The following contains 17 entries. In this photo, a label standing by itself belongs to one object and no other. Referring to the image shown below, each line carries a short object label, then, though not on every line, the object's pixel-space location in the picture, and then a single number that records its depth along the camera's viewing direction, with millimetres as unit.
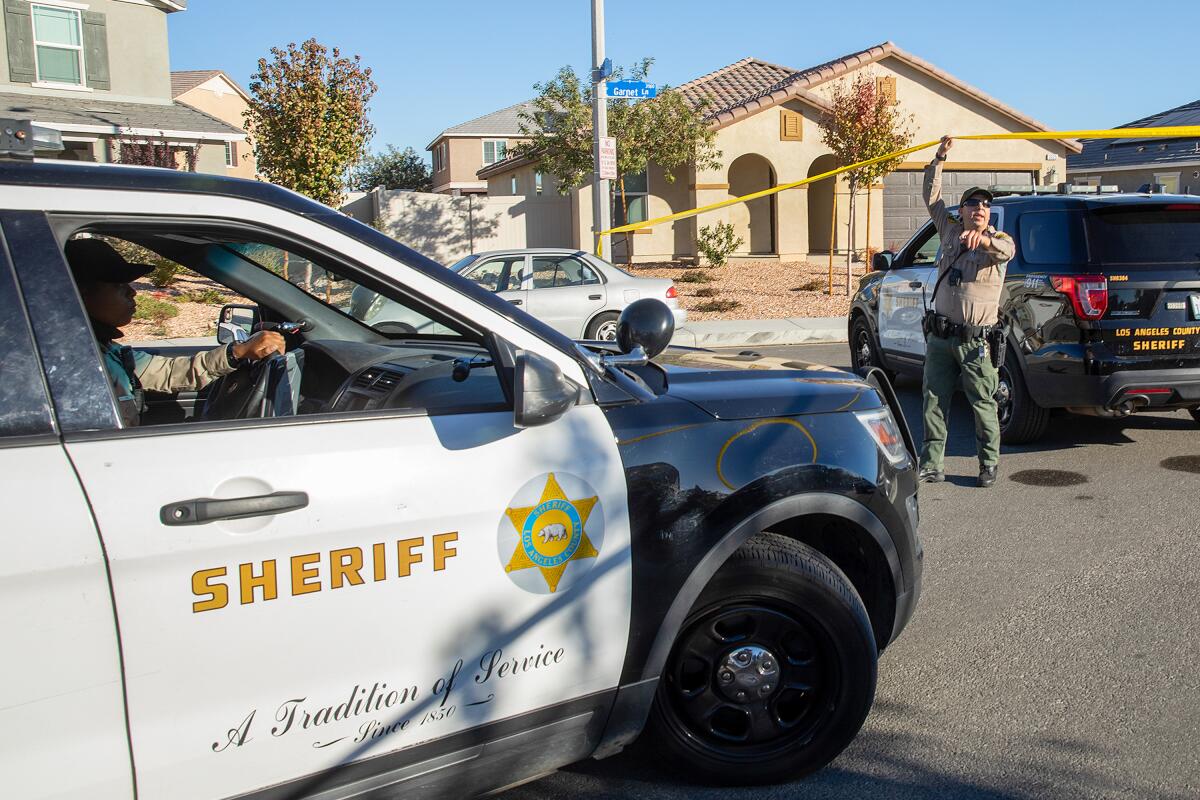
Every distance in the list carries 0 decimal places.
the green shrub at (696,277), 21644
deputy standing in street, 6484
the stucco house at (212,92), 51469
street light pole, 16219
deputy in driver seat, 3195
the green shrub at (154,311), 17297
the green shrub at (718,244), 22672
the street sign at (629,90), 15414
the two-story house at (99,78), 22219
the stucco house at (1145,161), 34719
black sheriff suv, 6898
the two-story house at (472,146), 51719
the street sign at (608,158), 16125
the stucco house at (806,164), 24578
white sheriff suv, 2156
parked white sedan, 13508
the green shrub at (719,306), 18297
